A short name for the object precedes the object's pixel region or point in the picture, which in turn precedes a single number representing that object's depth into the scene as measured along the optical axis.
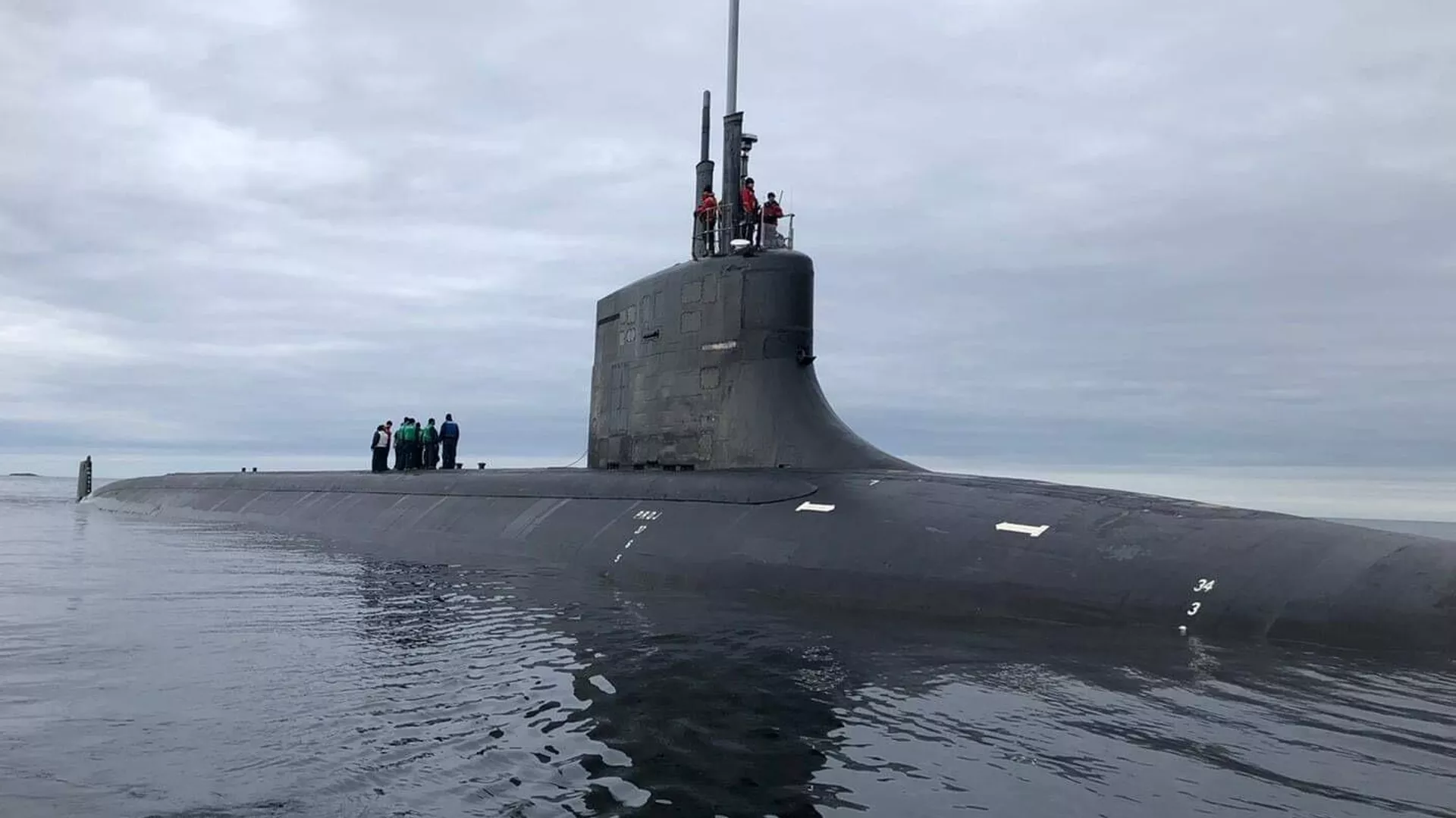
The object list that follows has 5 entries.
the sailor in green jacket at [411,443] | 27.58
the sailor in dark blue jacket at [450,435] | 26.28
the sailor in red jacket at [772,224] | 17.05
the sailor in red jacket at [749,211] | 17.08
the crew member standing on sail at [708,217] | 17.58
